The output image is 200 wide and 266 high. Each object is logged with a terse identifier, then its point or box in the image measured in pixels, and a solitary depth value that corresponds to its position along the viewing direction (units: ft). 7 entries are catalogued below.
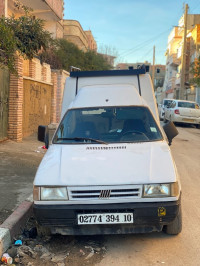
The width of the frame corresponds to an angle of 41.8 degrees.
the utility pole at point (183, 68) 90.37
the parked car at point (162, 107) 62.57
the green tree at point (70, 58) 50.27
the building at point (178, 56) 111.46
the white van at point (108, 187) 9.55
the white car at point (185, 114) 51.93
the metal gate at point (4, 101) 25.60
